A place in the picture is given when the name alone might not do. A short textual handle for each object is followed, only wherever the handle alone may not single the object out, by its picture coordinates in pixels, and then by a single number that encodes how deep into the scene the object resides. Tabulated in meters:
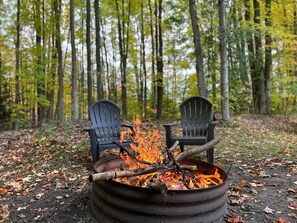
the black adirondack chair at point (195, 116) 4.20
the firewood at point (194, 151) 2.51
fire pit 1.90
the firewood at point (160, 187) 1.84
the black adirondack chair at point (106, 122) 3.86
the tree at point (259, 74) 9.56
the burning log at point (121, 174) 1.95
